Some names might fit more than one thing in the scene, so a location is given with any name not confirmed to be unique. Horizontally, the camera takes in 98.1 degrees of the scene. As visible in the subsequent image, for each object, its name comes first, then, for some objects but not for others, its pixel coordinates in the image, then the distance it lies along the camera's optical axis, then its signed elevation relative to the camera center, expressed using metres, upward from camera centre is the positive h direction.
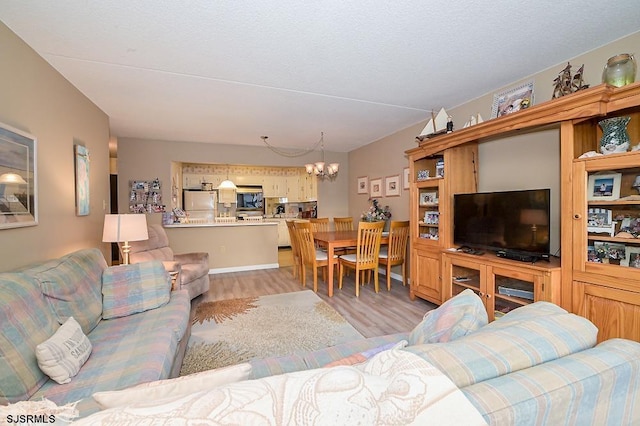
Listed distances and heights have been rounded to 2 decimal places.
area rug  2.28 -1.18
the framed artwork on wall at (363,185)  5.54 +0.50
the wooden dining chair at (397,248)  3.91 -0.57
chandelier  4.78 +1.14
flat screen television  2.28 -0.13
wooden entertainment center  1.76 -0.21
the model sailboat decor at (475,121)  2.81 +0.90
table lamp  2.62 -0.15
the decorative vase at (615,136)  1.86 +0.48
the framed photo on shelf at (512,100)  2.49 +1.02
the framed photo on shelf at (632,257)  1.79 -0.34
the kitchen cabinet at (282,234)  7.59 -0.66
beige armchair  3.28 -0.63
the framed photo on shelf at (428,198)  3.41 +0.12
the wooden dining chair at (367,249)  3.70 -0.55
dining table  3.80 -0.46
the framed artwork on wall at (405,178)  4.37 +0.48
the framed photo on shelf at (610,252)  1.86 -0.31
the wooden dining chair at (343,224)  5.46 -0.29
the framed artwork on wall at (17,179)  1.71 +0.23
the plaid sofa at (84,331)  1.19 -0.72
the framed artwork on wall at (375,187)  5.10 +0.41
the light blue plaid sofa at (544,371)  0.65 -0.43
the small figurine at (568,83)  2.03 +0.93
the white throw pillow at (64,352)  1.26 -0.68
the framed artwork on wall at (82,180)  2.69 +0.33
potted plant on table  4.82 -0.09
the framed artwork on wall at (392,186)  4.59 +0.39
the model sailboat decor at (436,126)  3.20 +0.97
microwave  7.43 +0.34
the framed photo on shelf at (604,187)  1.87 +0.13
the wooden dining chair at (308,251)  3.91 -0.61
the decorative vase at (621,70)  1.80 +0.89
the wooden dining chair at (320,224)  5.27 -0.28
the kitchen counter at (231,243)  4.86 -0.58
